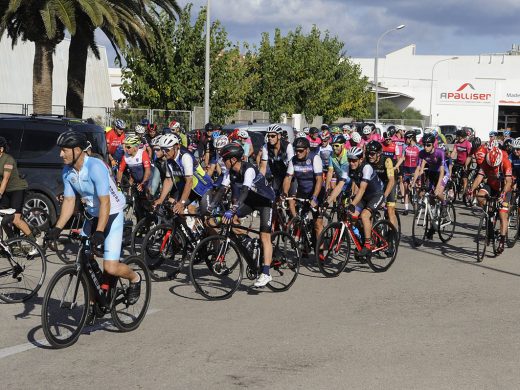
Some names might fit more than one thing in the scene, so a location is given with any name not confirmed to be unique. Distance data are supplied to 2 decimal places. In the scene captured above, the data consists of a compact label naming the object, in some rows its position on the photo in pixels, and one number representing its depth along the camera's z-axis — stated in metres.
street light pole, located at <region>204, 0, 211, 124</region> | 28.11
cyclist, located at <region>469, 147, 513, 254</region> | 11.98
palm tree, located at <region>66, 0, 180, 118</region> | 21.06
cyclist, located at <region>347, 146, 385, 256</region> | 10.49
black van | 12.30
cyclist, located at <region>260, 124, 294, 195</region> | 10.80
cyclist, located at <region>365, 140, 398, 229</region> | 11.12
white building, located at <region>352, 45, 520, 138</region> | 73.75
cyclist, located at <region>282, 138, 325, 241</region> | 10.67
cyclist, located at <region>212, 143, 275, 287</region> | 8.63
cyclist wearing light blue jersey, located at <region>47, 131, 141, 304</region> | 6.52
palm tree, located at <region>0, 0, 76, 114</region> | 19.09
